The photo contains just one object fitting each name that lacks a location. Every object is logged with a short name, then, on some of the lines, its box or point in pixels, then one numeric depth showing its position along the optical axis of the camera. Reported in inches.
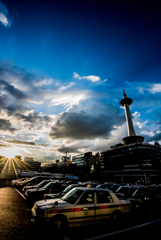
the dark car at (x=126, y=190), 388.1
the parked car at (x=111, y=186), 516.4
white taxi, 163.5
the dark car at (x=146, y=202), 297.1
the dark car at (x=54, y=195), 263.6
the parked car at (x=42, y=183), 462.9
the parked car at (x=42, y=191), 340.8
